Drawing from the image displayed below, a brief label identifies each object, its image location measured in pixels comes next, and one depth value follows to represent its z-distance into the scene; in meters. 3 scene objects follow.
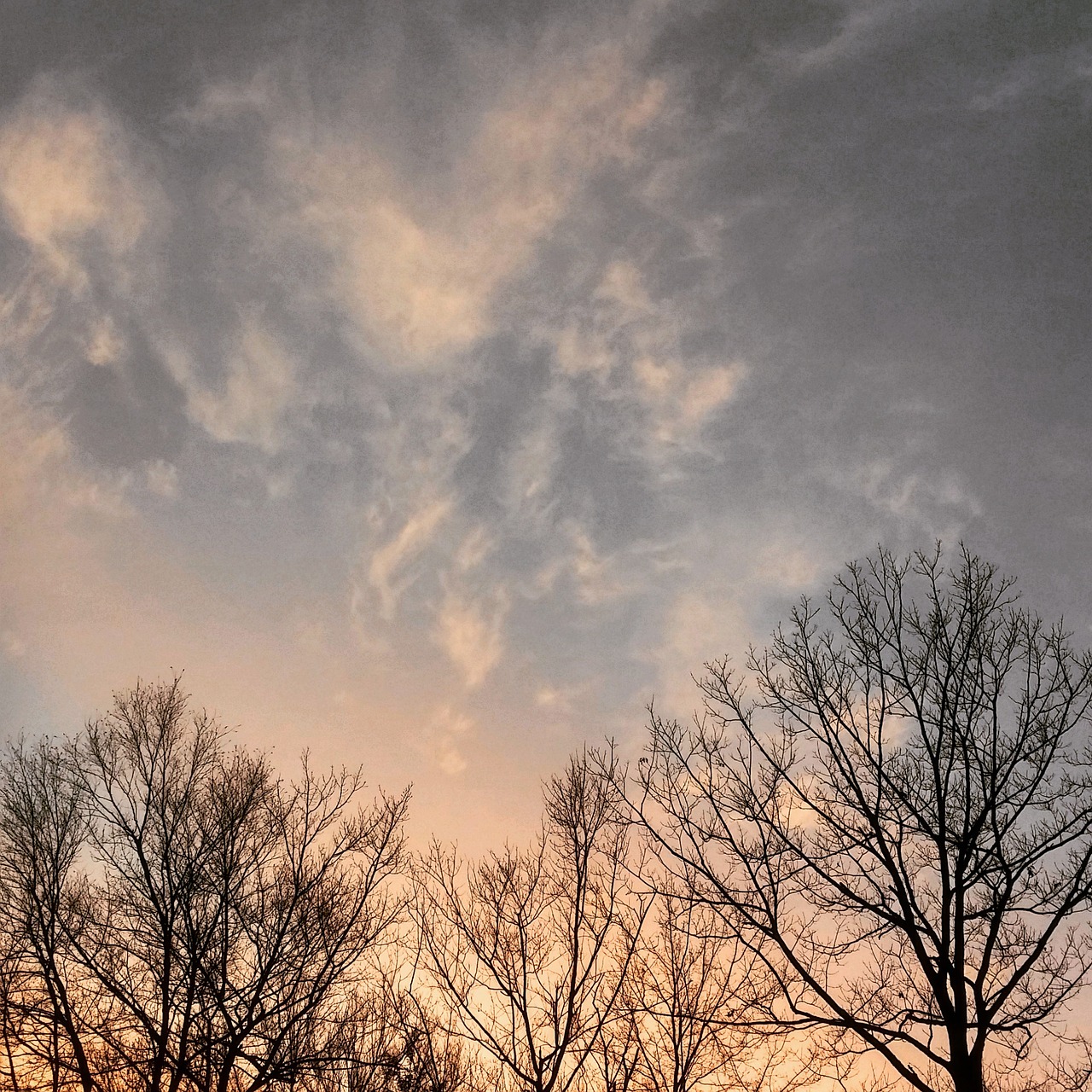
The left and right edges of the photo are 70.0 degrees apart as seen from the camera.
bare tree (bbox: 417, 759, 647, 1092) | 14.70
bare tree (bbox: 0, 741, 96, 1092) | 14.66
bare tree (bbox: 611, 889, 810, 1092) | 14.30
